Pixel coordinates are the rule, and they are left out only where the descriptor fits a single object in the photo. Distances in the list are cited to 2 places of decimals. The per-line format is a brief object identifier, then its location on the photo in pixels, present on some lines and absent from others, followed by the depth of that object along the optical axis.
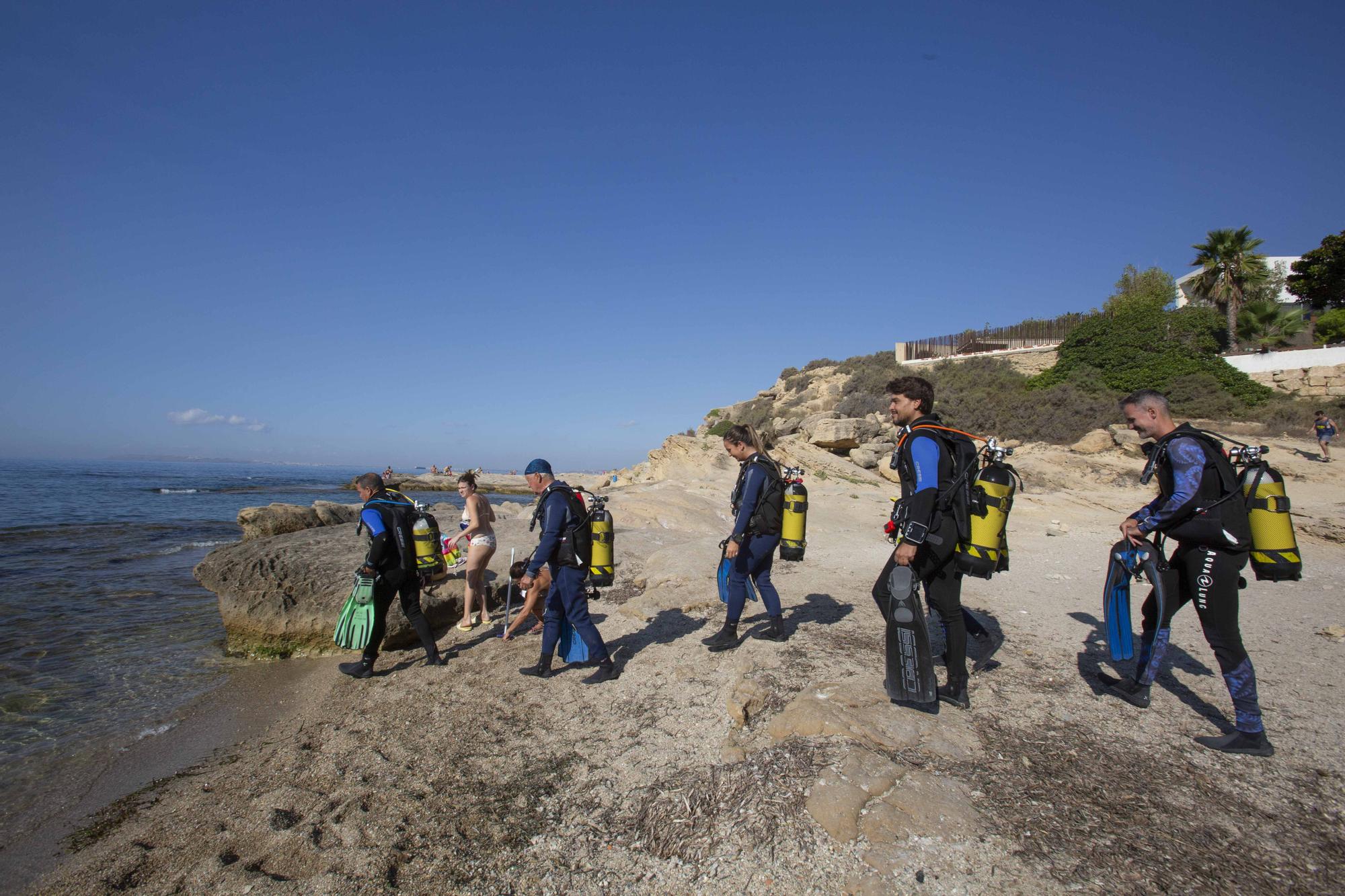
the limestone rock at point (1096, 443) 18.09
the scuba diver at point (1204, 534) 3.30
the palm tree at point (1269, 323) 24.41
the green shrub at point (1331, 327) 23.67
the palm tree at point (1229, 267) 26.80
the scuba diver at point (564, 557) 4.71
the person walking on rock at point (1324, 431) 15.16
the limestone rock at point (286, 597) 6.62
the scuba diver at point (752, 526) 4.98
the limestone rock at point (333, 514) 14.24
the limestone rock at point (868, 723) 3.31
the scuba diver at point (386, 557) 5.31
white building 41.09
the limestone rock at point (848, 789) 2.74
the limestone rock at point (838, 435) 20.86
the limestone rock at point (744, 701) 3.94
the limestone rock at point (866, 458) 20.37
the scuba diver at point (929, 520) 3.66
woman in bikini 6.86
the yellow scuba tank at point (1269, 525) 3.37
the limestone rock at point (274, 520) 12.00
